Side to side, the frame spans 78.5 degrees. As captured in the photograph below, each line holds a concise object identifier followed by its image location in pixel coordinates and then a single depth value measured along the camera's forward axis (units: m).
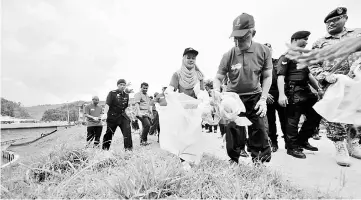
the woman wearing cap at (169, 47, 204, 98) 3.38
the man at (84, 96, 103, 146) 6.39
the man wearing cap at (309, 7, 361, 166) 3.02
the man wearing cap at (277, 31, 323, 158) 3.68
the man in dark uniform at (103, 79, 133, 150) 4.92
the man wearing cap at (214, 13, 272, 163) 2.66
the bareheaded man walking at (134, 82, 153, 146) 6.49
